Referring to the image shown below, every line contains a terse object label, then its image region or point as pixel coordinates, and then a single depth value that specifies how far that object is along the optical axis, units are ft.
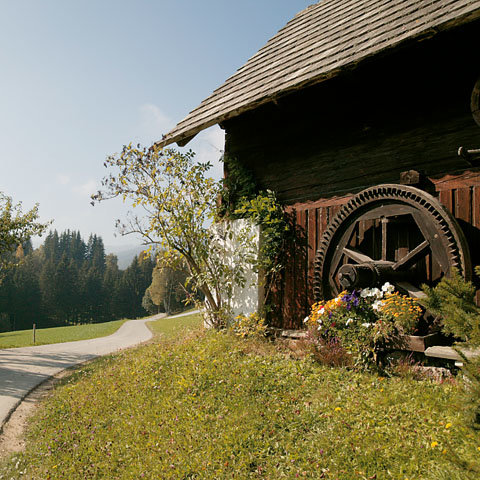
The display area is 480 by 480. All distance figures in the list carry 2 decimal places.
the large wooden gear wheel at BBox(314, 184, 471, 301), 15.05
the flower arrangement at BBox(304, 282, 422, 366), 14.89
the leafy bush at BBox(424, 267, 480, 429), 6.37
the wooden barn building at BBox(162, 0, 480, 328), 15.61
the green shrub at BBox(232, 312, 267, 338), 21.40
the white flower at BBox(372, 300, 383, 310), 15.75
